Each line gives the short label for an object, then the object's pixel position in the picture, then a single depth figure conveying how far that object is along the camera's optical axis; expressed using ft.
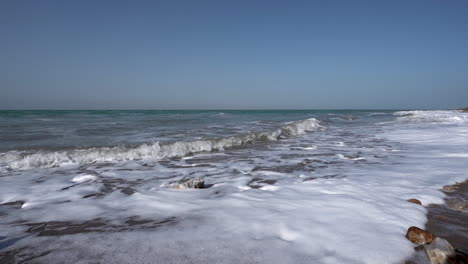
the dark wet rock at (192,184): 11.46
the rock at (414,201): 9.18
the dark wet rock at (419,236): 6.28
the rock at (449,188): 10.86
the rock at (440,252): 5.42
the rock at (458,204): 8.77
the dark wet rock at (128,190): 11.37
